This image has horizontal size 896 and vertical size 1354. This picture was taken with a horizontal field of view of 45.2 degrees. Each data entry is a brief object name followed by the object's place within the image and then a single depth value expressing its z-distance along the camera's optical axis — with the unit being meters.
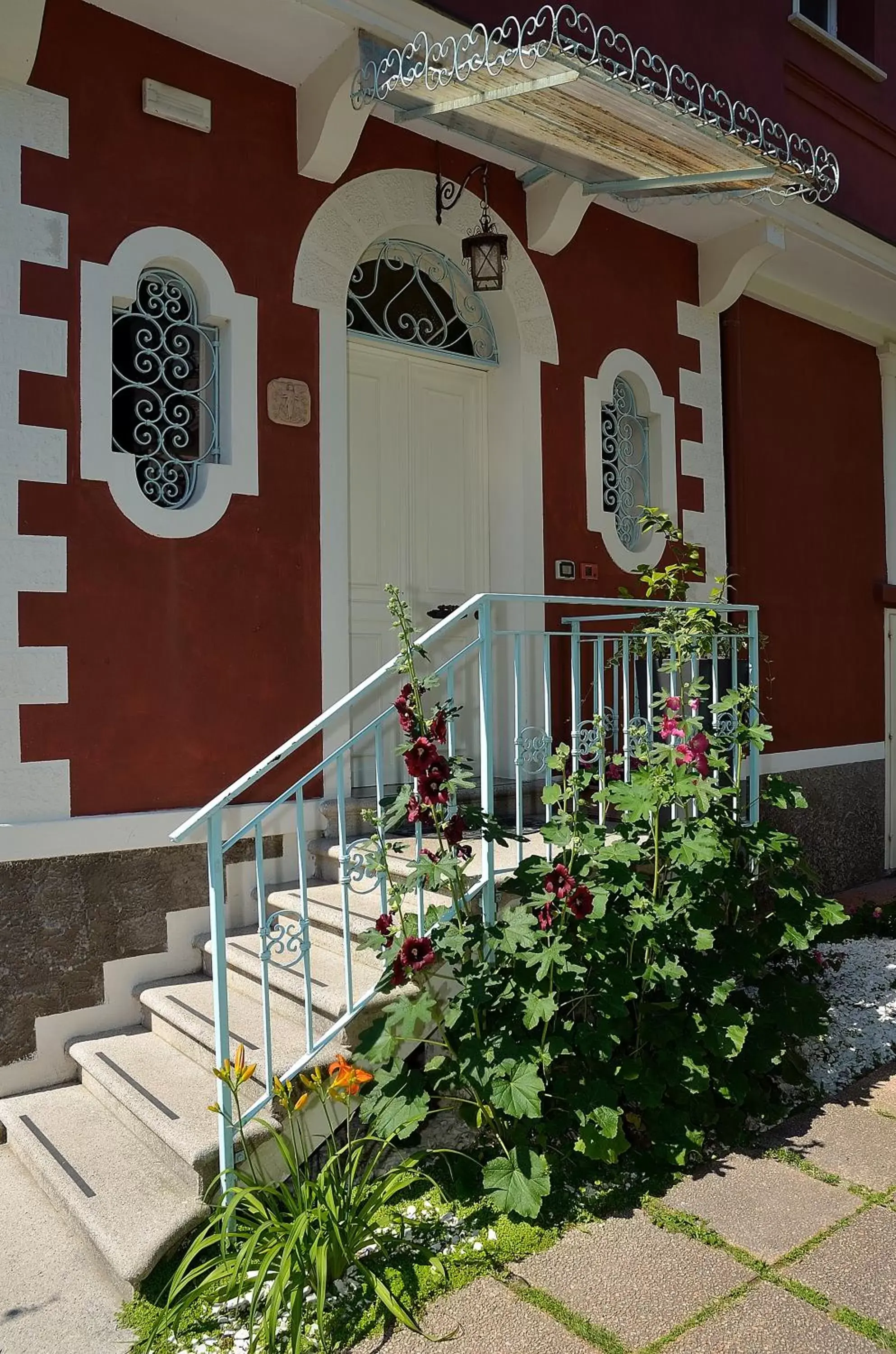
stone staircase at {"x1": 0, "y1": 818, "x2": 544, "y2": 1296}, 2.78
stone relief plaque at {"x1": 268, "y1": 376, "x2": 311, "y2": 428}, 4.30
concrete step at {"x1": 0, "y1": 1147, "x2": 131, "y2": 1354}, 2.50
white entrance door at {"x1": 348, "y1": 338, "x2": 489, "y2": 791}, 4.77
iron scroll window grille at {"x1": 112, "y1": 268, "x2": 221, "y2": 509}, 4.04
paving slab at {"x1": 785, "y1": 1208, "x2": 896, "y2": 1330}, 2.44
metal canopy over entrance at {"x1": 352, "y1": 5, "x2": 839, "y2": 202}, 3.56
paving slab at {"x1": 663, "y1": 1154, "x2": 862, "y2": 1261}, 2.72
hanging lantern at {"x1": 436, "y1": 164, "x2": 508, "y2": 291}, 4.80
